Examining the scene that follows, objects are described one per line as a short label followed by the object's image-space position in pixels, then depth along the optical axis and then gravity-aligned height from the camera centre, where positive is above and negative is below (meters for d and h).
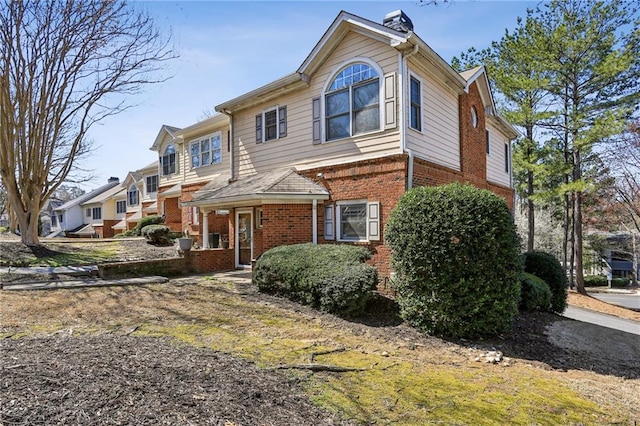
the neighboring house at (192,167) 16.61 +2.87
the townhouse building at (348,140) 10.41 +2.75
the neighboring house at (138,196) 29.69 +2.57
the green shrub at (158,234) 18.31 -0.46
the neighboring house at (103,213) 35.97 +1.40
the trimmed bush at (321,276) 7.80 -1.19
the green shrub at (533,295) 9.70 -1.92
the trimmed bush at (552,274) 10.93 -1.57
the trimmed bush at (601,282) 37.41 -6.12
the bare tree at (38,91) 11.97 +4.72
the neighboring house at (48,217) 49.94 +1.23
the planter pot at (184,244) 13.15 -0.68
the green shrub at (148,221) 23.08 +0.23
